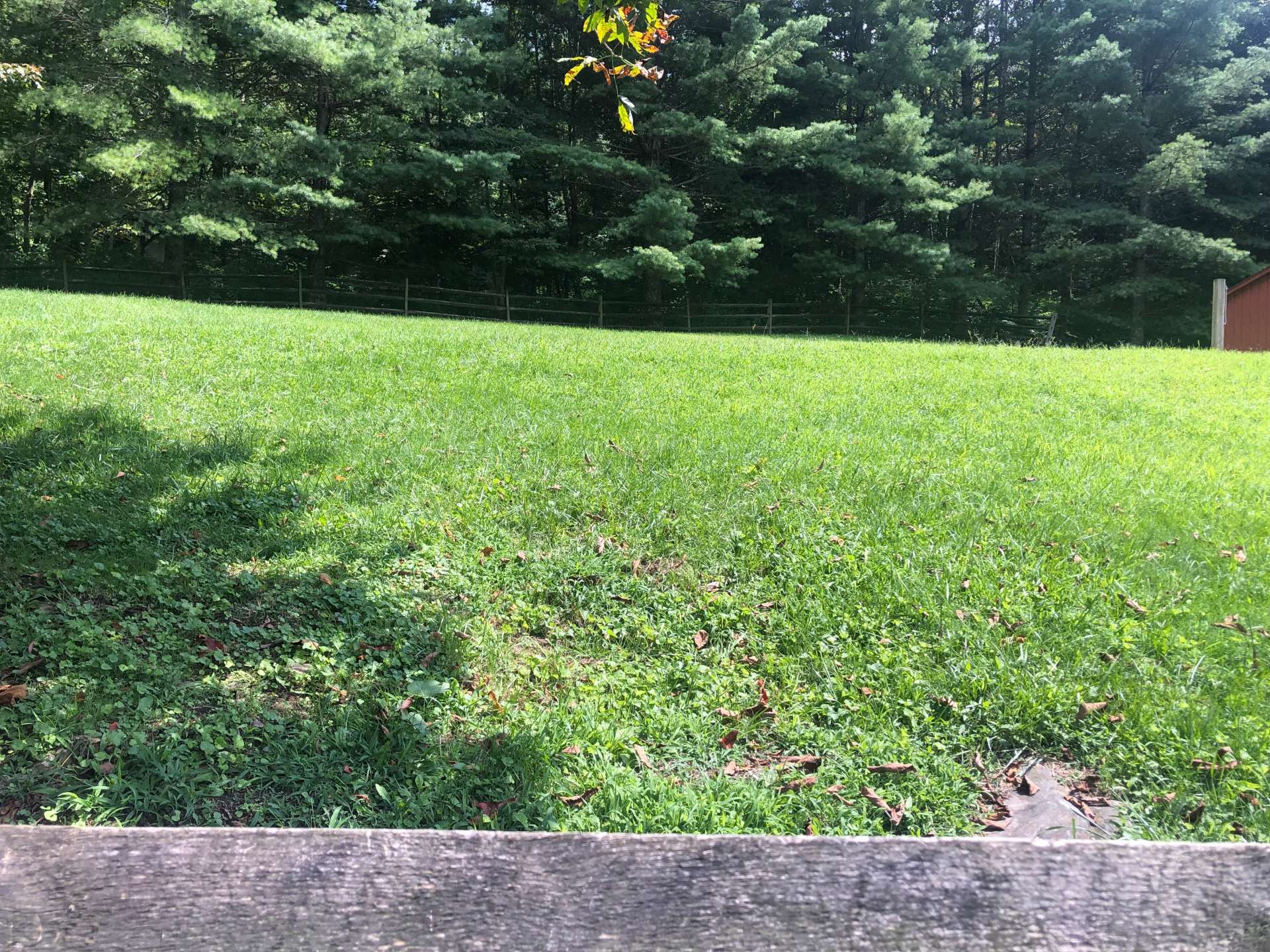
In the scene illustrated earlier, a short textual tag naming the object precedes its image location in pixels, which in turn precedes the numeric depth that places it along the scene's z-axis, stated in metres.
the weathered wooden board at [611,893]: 1.15
